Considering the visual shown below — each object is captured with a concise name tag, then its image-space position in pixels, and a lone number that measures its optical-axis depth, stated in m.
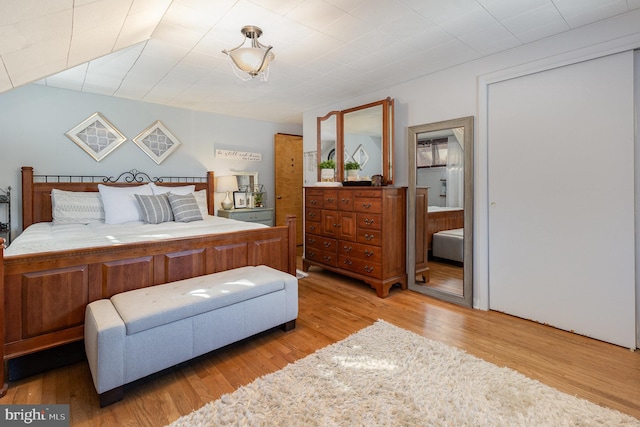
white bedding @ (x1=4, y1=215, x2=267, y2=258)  2.12
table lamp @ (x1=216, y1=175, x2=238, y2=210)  4.90
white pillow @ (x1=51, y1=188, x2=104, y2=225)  3.29
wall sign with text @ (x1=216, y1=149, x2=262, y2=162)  5.07
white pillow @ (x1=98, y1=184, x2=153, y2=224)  3.32
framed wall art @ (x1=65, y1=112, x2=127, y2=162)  3.81
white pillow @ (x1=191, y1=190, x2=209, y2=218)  4.14
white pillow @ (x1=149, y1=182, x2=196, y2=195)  3.92
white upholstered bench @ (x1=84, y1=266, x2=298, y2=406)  1.65
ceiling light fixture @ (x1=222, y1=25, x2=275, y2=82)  2.21
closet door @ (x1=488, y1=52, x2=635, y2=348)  2.27
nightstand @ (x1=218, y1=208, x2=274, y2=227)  4.75
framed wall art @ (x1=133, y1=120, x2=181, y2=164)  4.31
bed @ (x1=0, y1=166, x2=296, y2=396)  1.81
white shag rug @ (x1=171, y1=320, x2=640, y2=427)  1.53
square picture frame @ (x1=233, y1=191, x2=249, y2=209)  5.16
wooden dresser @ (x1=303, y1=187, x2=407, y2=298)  3.34
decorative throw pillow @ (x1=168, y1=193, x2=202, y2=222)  3.52
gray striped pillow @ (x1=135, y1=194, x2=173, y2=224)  3.36
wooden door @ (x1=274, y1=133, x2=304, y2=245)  5.77
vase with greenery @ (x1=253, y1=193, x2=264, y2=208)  5.36
